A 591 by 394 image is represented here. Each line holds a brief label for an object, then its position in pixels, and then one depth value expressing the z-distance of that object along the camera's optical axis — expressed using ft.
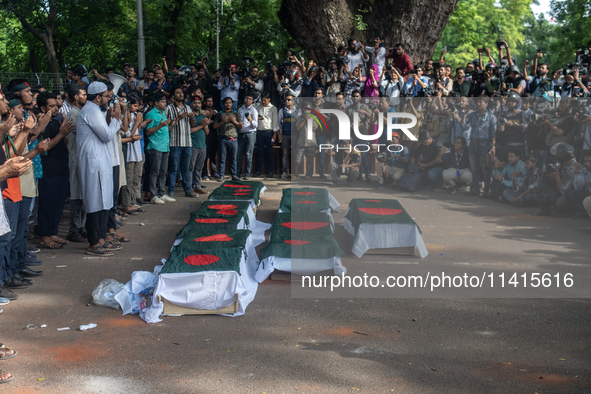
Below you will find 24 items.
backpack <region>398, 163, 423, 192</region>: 24.13
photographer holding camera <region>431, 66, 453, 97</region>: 42.00
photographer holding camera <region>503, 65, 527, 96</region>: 38.59
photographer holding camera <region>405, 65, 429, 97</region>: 41.42
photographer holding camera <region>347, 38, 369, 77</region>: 46.51
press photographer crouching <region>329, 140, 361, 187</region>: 26.25
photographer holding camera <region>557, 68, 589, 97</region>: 37.47
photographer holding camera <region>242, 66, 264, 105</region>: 45.51
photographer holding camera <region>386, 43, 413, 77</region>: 46.91
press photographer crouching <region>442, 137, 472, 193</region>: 24.36
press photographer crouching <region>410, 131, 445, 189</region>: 24.35
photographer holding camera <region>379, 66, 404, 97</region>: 42.11
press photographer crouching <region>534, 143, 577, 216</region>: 27.58
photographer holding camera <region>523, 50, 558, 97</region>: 38.70
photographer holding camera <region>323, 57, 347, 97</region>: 43.83
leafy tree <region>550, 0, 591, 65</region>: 84.07
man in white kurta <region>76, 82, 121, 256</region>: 22.52
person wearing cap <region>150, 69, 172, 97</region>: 43.71
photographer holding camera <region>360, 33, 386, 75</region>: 47.09
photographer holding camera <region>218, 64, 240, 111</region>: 45.91
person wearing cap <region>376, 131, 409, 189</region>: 23.81
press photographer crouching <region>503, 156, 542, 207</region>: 25.41
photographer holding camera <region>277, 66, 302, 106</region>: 44.93
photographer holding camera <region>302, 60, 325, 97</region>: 44.50
